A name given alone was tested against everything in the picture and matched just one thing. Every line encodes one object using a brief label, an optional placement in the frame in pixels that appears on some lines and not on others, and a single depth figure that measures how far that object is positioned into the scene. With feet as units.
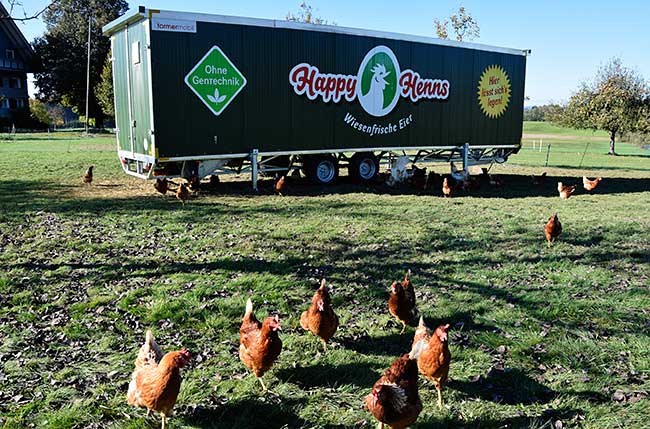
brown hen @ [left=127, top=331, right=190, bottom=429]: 9.70
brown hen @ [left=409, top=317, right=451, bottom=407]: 10.83
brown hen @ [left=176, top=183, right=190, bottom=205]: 32.86
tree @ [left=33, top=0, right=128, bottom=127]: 154.51
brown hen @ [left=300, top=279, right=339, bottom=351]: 13.23
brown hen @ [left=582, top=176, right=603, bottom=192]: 45.28
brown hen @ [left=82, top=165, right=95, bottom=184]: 42.34
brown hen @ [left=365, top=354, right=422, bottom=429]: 9.26
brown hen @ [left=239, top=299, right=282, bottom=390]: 11.36
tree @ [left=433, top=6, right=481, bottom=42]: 109.09
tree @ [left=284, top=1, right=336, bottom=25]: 128.16
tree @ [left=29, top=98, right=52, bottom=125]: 168.76
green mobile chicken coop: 36.47
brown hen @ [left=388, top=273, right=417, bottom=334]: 14.58
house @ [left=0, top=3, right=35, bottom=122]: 159.12
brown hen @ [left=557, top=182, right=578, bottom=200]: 40.37
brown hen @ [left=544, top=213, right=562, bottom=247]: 23.80
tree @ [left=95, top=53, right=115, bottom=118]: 134.10
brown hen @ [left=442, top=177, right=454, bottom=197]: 39.86
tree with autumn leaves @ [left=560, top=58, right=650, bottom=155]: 115.44
